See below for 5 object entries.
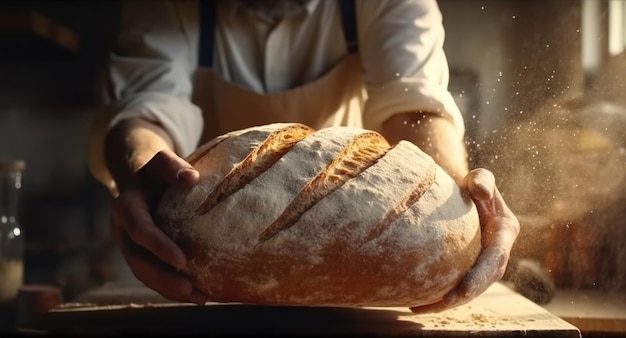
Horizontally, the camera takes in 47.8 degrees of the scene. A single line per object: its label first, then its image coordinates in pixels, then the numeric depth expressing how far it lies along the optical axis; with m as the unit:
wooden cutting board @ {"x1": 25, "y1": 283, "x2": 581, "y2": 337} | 0.65
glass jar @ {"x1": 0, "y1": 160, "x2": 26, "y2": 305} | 0.93
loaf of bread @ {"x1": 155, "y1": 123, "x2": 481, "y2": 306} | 0.64
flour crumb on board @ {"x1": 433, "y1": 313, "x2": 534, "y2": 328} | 0.69
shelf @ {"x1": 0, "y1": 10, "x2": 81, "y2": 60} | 0.90
